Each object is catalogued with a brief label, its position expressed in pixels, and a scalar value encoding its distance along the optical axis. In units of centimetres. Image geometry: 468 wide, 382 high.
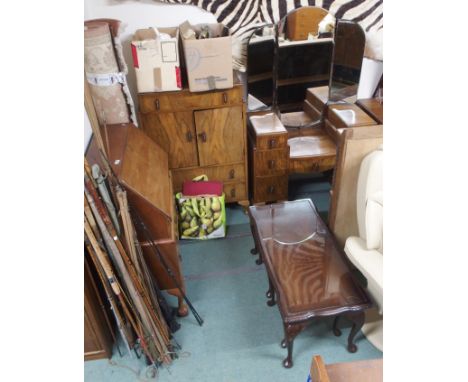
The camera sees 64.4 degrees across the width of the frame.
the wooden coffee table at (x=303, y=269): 182
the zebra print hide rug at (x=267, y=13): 290
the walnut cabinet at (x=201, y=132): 279
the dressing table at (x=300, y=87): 304
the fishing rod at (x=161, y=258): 204
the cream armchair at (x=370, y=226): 185
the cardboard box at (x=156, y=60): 254
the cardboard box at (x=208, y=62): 257
